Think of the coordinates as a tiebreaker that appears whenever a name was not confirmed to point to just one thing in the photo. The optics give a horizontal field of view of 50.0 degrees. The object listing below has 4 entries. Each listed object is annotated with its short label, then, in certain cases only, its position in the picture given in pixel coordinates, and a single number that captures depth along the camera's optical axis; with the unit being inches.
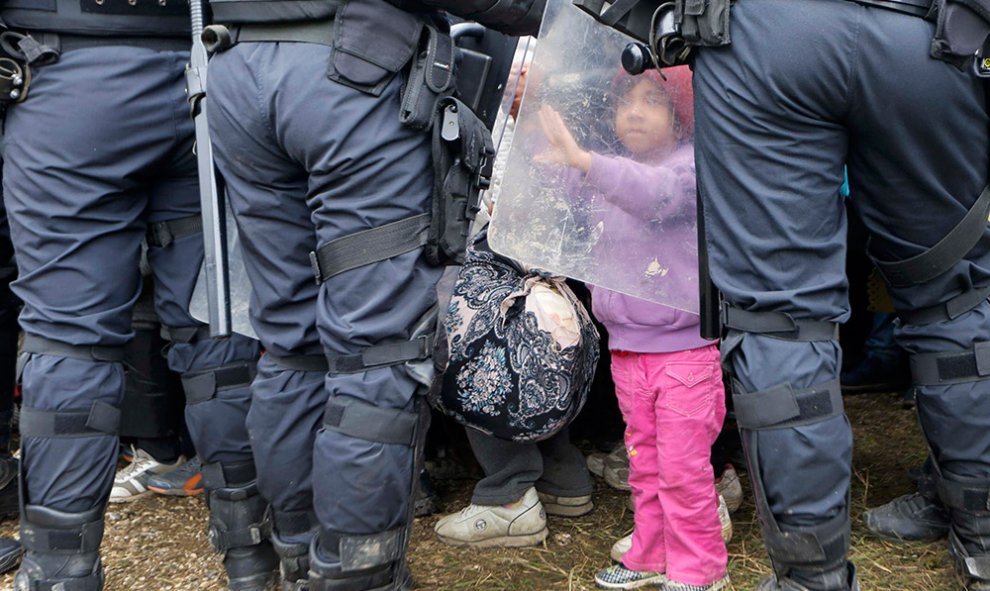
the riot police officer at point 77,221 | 107.4
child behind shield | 105.7
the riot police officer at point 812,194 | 79.8
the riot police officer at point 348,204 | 92.7
